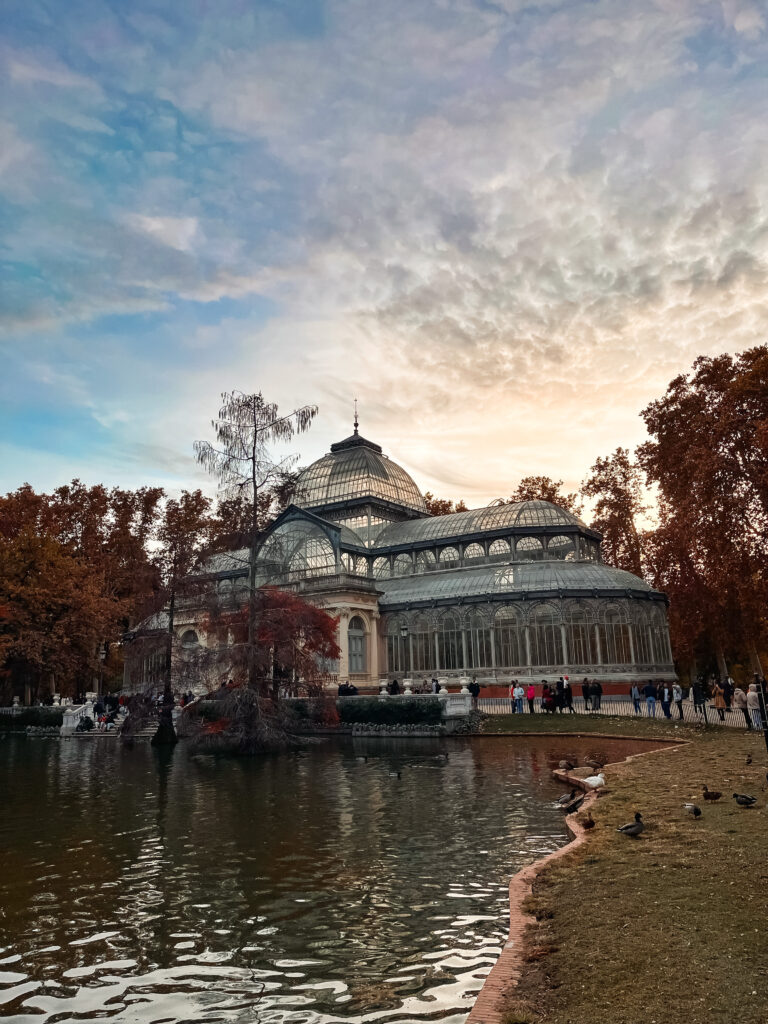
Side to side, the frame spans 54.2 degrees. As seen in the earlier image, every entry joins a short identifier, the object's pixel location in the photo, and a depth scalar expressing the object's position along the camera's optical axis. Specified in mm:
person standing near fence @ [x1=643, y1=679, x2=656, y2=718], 32344
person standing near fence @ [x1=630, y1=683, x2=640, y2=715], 34031
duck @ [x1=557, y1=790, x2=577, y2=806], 14055
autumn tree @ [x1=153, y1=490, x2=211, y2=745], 30703
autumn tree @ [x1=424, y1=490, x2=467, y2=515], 76750
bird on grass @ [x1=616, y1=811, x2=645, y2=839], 10320
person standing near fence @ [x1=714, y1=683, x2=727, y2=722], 28002
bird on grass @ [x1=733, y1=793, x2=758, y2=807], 11492
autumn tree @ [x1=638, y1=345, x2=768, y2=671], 31094
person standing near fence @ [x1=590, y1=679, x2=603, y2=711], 34594
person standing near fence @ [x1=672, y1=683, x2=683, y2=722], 30609
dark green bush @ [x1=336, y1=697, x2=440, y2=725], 32031
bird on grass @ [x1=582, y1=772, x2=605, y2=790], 14719
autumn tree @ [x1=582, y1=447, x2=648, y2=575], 58906
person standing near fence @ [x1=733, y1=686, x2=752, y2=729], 26094
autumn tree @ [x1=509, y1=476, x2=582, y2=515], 68688
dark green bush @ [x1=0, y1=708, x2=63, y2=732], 41631
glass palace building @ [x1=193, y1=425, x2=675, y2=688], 44750
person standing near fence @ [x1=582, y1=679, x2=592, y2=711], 35238
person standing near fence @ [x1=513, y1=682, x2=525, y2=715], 36219
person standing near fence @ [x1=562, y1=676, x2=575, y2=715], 34178
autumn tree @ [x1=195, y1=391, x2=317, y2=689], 29672
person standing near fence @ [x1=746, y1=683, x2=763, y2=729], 25172
